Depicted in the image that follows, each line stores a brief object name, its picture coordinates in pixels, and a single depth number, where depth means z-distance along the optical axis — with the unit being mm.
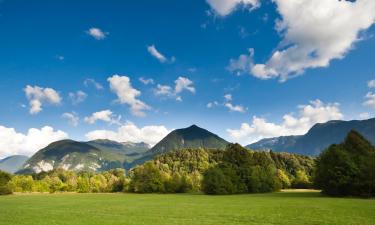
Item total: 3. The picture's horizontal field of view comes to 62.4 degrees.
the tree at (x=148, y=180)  124562
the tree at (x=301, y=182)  123250
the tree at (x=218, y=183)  96625
